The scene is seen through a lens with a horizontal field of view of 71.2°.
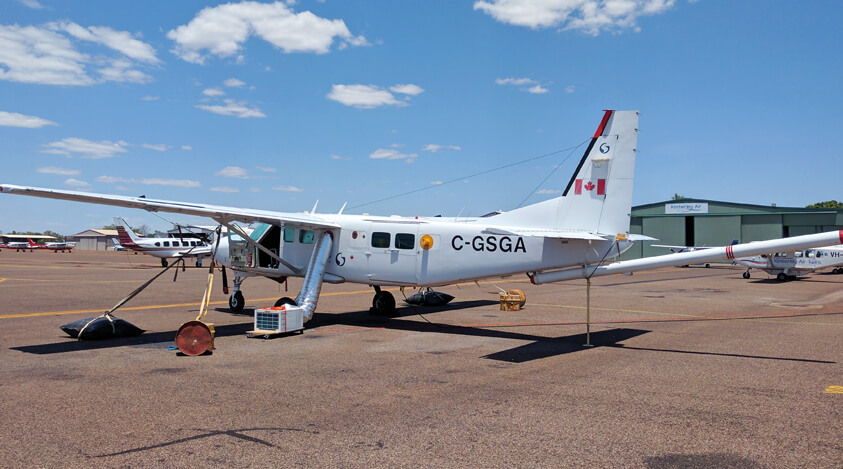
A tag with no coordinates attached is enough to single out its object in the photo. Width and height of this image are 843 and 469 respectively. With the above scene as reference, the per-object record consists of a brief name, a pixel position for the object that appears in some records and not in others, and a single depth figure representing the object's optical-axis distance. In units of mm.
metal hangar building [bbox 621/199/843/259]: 53812
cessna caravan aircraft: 12312
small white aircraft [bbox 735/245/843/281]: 34625
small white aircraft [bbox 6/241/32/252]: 105688
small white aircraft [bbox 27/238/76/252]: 102875
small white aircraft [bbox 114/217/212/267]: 47000
